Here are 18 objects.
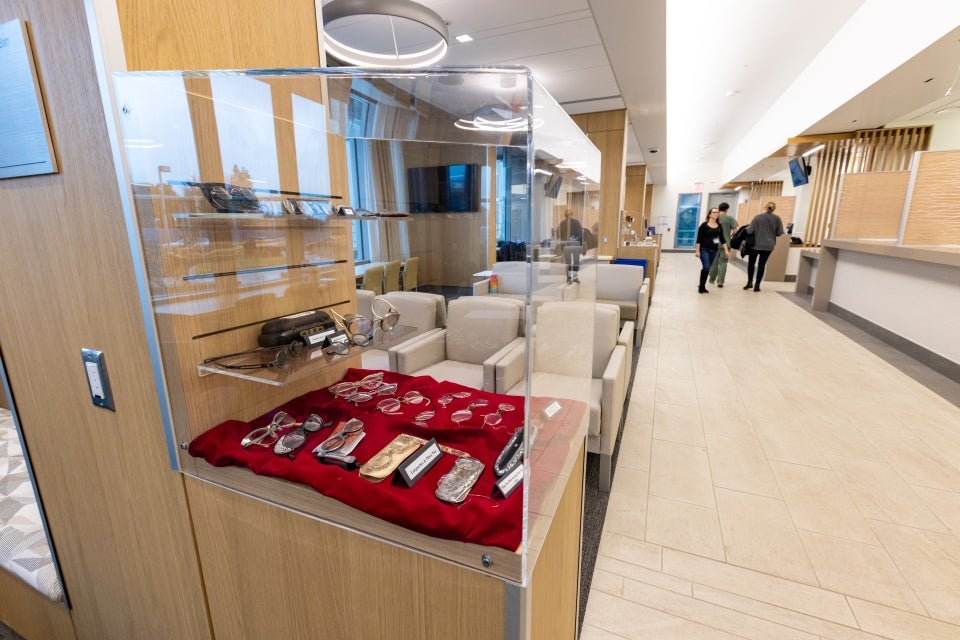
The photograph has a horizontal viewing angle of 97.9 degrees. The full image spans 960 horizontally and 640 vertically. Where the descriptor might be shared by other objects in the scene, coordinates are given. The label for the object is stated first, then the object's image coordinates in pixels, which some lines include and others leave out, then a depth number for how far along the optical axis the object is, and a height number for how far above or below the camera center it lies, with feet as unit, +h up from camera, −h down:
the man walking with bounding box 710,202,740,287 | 27.02 -2.19
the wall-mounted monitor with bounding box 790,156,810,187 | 30.53 +3.74
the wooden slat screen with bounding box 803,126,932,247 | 23.70 +3.68
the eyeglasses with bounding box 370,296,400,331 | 4.18 -0.91
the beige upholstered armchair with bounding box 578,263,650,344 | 14.51 -2.35
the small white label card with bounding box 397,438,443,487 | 2.61 -1.51
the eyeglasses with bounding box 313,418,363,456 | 3.00 -1.56
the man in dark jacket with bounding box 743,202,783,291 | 25.82 -0.60
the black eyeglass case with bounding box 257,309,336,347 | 3.55 -0.89
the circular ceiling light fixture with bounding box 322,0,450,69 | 8.47 +4.65
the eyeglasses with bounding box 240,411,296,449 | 3.21 -1.60
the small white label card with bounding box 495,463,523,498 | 2.46 -1.49
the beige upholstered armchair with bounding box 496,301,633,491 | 2.71 -1.33
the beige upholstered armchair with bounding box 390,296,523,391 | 4.08 -1.36
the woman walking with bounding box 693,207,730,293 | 25.77 -1.06
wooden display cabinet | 2.43 -0.74
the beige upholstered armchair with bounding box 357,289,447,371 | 4.40 -0.94
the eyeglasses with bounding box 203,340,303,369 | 3.30 -1.03
